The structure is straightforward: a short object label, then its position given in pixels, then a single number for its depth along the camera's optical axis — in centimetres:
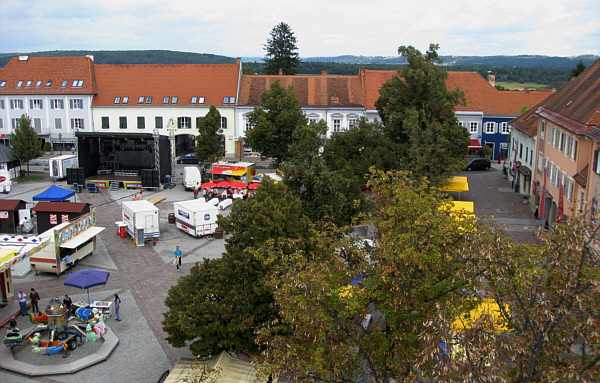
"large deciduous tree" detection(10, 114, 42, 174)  4891
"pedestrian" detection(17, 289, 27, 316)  2195
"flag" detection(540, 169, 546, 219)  3367
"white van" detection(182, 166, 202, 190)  4547
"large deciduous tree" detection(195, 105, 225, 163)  4934
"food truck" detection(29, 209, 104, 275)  2602
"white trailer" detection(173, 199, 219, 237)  3275
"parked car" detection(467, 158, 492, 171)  5491
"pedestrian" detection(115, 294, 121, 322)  2183
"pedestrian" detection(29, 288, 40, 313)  2180
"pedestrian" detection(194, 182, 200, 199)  4303
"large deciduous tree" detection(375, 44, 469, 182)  3603
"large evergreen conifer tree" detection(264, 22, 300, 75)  8744
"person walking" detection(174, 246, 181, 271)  2754
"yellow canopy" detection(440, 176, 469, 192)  3872
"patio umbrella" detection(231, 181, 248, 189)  4350
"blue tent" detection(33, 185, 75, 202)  3462
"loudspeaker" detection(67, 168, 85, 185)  4600
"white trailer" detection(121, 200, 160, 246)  3134
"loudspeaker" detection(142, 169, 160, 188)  4556
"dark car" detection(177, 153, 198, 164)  5912
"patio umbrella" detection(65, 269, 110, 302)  2173
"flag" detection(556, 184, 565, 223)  2872
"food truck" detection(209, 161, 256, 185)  4606
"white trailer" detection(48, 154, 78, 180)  4900
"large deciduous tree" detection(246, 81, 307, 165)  4625
